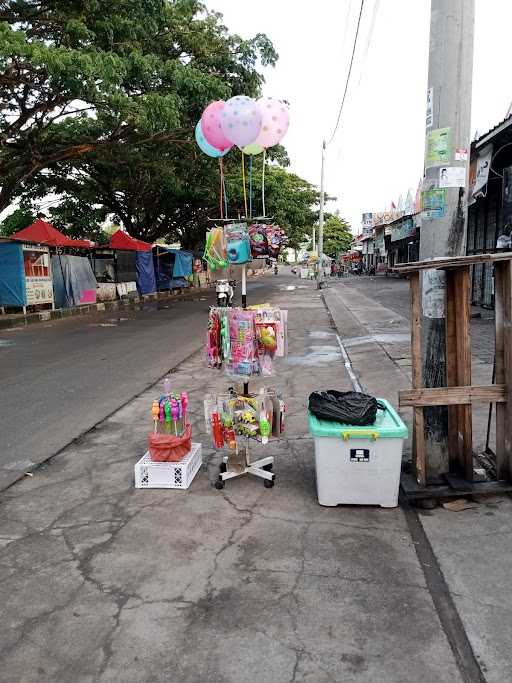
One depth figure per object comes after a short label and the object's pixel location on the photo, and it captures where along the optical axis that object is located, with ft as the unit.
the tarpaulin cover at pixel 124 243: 78.07
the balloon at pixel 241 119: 14.47
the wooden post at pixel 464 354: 13.24
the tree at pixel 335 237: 289.12
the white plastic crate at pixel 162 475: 13.96
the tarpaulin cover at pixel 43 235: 59.05
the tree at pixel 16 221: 100.93
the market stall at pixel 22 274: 54.75
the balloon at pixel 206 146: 16.24
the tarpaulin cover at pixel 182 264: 101.45
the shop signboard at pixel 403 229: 94.05
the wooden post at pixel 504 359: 12.75
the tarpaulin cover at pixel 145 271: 89.25
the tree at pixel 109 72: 33.40
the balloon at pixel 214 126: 15.03
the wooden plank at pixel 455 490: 12.76
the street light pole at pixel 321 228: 116.98
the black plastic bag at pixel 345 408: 12.56
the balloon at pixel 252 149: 16.08
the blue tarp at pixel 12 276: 54.70
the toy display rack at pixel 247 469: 14.10
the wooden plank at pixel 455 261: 11.86
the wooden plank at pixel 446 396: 12.77
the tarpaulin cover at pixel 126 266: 84.43
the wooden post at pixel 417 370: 12.90
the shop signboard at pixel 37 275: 57.00
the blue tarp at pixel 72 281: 64.44
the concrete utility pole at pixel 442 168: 12.78
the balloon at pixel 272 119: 15.21
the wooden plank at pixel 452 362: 13.67
